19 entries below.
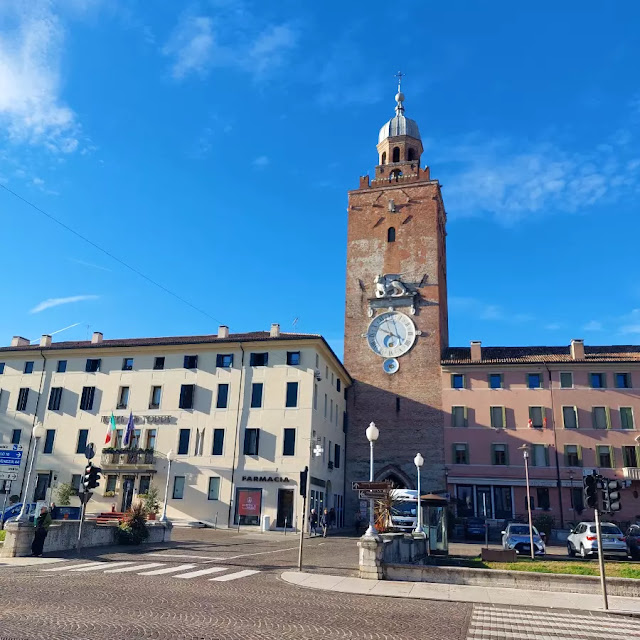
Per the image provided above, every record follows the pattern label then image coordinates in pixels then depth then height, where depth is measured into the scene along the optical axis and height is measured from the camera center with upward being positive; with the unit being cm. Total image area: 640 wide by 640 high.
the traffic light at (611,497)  1241 +22
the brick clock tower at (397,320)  4525 +1449
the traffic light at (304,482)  1654 +39
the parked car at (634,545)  2408 -147
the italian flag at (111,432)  3806 +360
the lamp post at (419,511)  2198 -42
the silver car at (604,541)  2208 -129
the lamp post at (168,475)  3052 +82
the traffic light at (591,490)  1253 +34
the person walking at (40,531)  1723 -133
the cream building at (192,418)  3659 +477
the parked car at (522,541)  2439 -153
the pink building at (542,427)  4091 +550
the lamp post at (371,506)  1519 -21
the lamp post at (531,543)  2186 -148
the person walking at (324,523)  3209 -144
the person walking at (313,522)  3331 -150
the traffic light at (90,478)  1845 +29
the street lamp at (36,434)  1792 +172
